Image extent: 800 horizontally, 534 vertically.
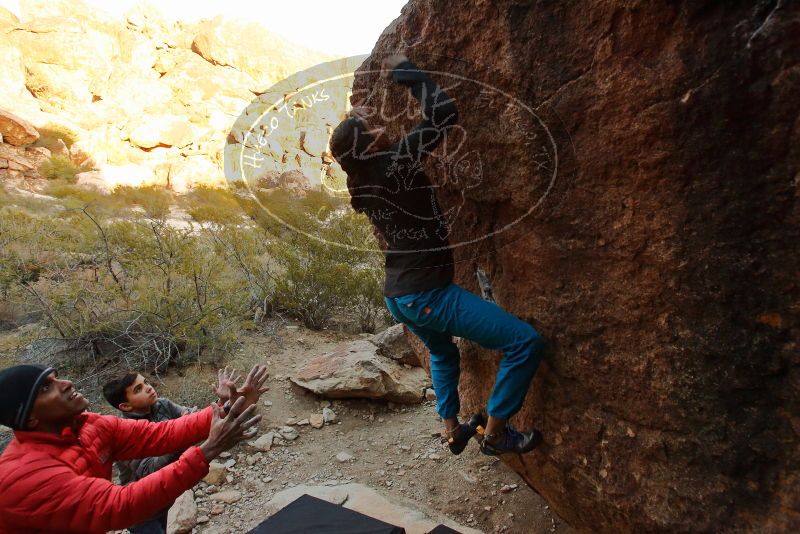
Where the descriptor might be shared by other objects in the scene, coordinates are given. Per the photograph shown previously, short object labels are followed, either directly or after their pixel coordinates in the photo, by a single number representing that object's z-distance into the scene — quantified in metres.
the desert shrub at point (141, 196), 16.29
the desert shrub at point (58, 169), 19.88
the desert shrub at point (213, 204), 10.20
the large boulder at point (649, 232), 1.45
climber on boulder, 2.03
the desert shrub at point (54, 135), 23.33
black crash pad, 2.19
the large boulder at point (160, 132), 27.75
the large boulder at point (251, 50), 29.67
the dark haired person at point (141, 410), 2.31
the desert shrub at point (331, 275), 6.55
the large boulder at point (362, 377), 4.29
